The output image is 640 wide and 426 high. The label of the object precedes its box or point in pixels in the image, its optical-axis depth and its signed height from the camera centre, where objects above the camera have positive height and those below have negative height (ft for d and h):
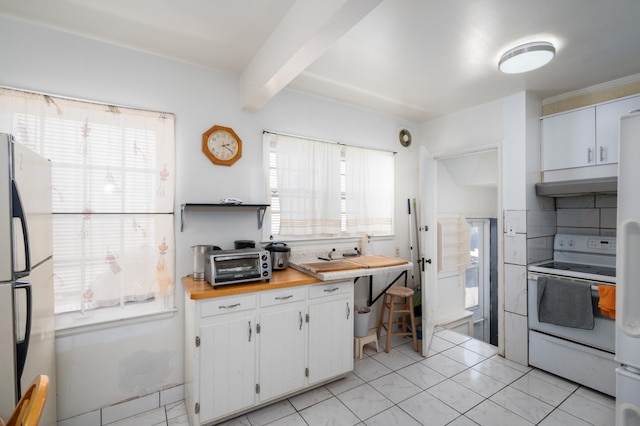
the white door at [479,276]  14.70 -3.41
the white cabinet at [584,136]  8.15 +2.40
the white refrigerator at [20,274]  3.74 -0.90
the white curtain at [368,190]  10.55 +0.87
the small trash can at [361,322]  9.68 -3.85
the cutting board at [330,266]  7.75 -1.57
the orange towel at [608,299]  6.51 -2.08
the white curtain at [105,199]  6.08 +0.35
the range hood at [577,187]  7.72 +0.75
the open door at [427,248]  9.80 -1.28
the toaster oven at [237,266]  6.57 -1.31
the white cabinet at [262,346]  6.21 -3.32
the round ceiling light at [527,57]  6.58 +3.80
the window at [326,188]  9.02 +0.87
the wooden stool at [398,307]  10.07 -3.74
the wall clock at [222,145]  7.84 +1.96
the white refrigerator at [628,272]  4.70 -1.02
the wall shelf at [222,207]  7.22 +0.16
